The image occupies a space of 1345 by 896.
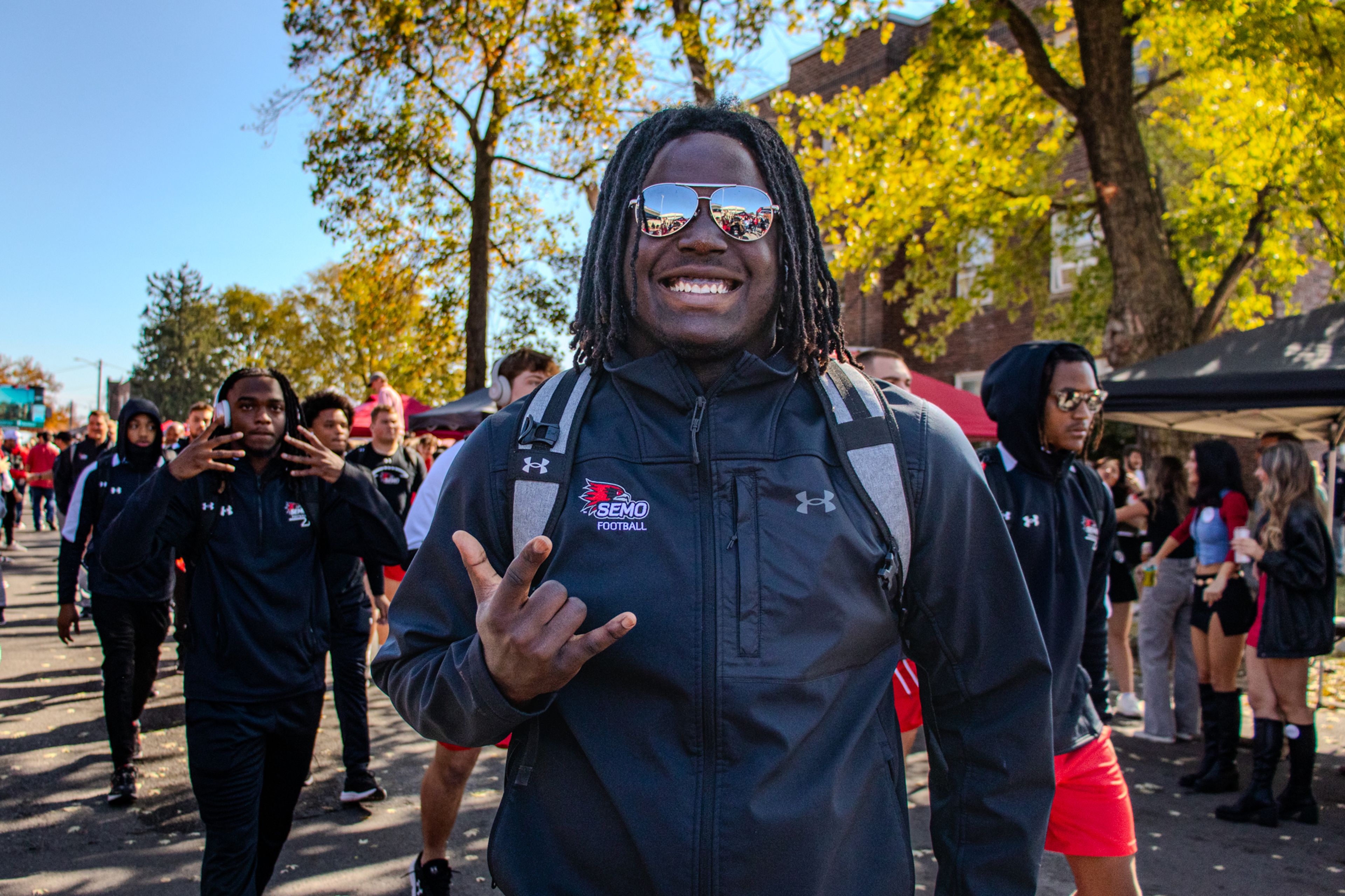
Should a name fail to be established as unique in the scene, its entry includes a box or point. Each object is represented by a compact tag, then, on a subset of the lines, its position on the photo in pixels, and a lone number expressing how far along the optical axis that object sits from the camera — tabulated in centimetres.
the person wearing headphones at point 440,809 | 398
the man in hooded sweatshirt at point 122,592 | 566
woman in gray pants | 726
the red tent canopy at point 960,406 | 923
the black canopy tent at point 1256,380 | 643
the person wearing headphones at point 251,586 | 335
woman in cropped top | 612
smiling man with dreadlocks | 145
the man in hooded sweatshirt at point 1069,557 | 319
